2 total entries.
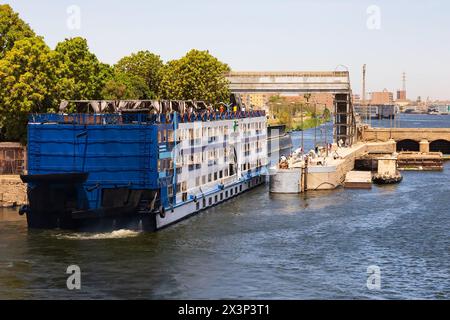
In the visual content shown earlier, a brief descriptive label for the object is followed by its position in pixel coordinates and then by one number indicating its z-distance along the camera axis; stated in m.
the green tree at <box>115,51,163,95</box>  149.00
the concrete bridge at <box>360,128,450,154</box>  162.25
